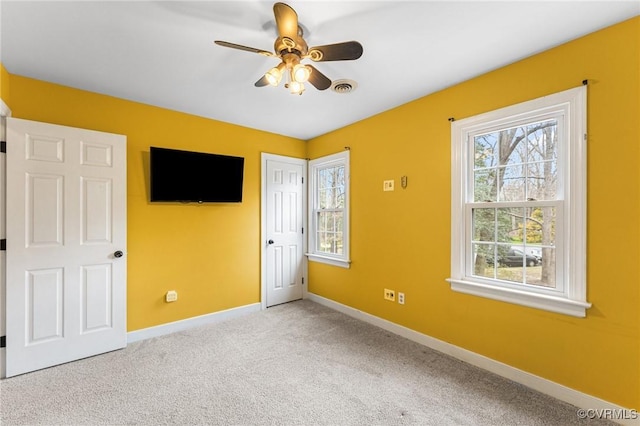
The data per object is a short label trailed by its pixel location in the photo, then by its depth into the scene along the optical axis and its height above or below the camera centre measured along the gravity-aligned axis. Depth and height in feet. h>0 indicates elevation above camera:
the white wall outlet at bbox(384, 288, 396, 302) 10.18 -3.01
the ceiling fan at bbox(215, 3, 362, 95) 4.91 +2.98
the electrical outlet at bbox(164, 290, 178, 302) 10.19 -3.07
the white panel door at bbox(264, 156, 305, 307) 12.89 -0.83
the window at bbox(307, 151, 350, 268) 12.22 +0.09
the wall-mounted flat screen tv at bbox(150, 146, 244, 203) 9.72 +1.30
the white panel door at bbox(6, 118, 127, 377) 7.49 -0.95
